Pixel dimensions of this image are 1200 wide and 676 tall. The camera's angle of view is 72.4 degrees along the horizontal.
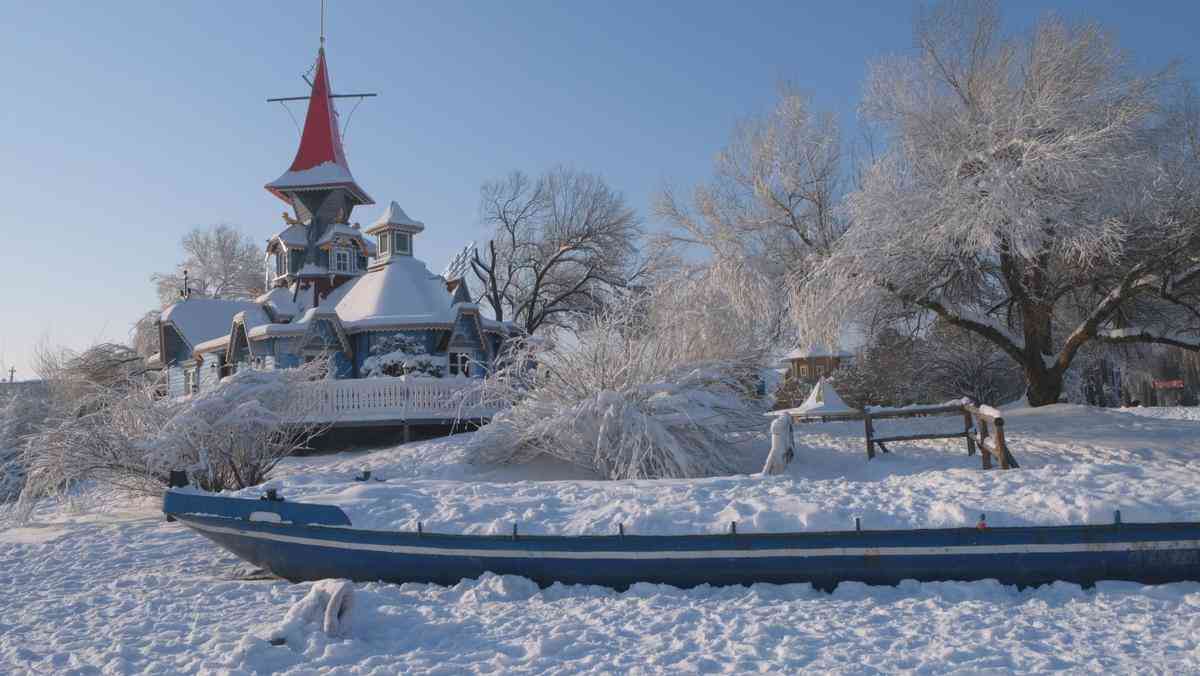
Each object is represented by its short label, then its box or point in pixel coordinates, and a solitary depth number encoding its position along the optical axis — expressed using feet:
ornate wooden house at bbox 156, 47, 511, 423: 66.13
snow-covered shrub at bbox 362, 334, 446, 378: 76.74
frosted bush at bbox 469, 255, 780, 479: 41.27
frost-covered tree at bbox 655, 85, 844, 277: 61.26
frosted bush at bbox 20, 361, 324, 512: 41.88
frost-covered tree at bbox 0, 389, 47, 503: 55.77
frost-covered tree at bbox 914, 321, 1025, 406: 102.12
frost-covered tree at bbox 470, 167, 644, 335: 122.52
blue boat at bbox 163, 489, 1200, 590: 23.09
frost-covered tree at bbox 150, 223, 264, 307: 161.26
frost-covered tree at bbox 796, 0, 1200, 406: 46.80
